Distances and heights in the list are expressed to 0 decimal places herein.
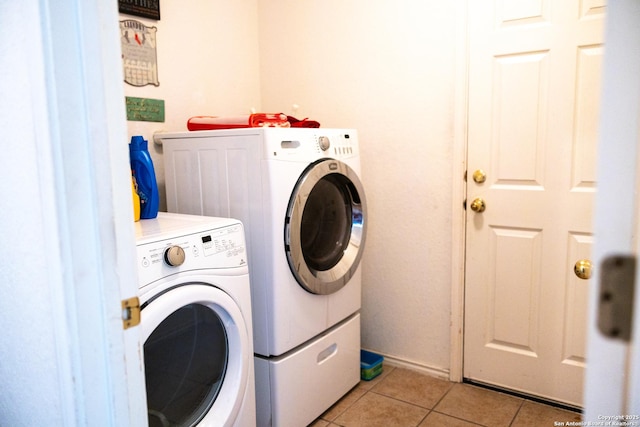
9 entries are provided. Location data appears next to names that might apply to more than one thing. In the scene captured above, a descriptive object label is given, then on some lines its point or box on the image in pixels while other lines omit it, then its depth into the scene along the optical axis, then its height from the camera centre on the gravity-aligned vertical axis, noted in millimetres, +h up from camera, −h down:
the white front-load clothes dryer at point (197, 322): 1336 -539
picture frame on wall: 2041 +604
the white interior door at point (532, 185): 1911 -186
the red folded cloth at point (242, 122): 1976 +105
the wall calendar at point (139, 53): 2066 +415
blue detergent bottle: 1788 -107
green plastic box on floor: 2369 -1085
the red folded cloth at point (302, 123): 2137 +97
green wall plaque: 2107 +173
